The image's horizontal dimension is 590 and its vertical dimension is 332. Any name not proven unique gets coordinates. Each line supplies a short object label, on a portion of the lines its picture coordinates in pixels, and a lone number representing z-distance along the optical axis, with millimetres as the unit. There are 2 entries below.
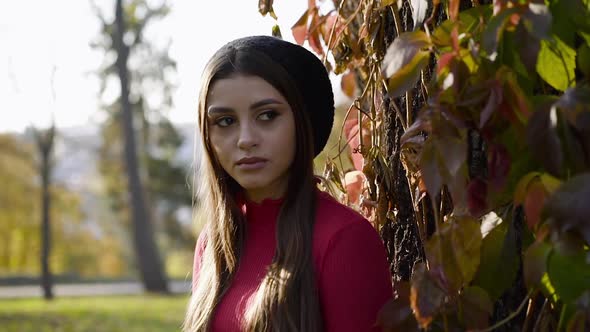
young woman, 1496
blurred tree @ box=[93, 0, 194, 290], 19219
